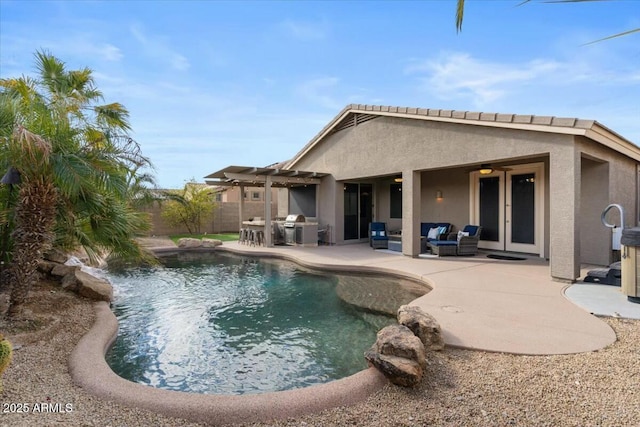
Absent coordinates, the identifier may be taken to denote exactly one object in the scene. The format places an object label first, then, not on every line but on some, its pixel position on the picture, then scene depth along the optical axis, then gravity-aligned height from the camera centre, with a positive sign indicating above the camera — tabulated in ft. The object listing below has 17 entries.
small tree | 66.18 +1.60
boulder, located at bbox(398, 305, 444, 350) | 13.57 -4.48
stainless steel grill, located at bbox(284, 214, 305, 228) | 50.57 -0.72
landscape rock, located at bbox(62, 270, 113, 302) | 21.65 -4.47
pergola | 45.16 +5.27
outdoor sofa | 38.06 -3.27
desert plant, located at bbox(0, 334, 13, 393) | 9.61 -3.83
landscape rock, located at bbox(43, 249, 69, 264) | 26.77 -3.23
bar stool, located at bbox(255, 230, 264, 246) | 50.80 -3.18
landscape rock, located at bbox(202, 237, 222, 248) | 49.88 -3.98
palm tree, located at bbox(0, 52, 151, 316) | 14.70 +1.76
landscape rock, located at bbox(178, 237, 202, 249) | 49.11 -3.94
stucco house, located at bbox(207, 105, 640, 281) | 25.21 +4.26
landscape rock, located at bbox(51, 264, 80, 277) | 23.95 -3.78
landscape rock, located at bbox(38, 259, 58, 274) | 25.00 -3.70
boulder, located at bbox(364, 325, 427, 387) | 11.02 -4.73
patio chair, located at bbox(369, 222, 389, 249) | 46.42 -2.80
